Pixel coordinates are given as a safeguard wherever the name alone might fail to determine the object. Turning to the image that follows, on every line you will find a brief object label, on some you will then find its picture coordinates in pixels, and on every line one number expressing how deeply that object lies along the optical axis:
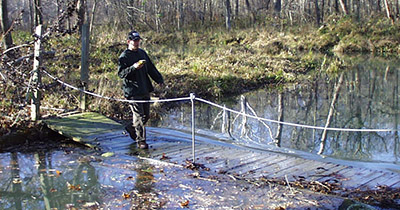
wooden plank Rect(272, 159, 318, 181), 6.60
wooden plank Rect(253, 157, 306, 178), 6.63
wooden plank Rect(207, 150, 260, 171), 7.02
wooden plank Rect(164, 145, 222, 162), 7.56
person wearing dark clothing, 7.76
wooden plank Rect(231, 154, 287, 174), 6.79
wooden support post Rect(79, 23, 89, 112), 10.00
